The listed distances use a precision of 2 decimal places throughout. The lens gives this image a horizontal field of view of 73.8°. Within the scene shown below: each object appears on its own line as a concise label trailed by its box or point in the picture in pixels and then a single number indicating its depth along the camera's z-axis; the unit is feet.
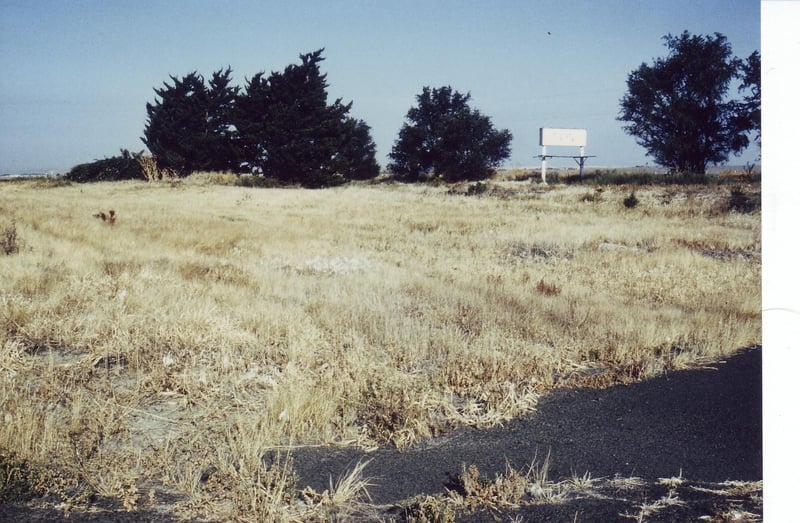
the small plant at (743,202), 54.28
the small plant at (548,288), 26.86
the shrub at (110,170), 84.79
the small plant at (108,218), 42.16
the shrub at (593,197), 73.56
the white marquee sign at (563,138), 123.28
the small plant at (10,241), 29.36
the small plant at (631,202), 65.82
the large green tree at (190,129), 75.61
